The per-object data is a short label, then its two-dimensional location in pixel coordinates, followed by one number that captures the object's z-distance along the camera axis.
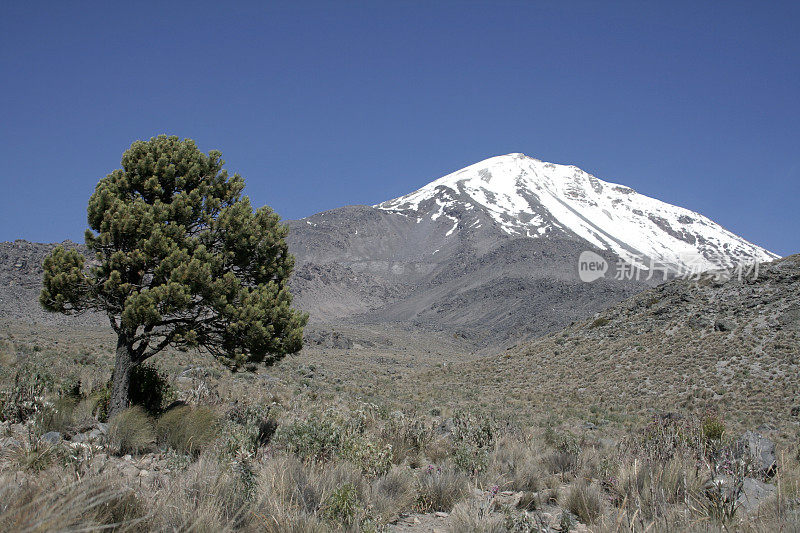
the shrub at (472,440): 6.79
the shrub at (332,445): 6.34
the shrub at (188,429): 7.58
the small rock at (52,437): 6.44
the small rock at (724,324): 27.28
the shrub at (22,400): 7.88
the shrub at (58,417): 7.59
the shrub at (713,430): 8.25
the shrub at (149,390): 10.01
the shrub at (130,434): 7.28
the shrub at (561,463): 7.40
